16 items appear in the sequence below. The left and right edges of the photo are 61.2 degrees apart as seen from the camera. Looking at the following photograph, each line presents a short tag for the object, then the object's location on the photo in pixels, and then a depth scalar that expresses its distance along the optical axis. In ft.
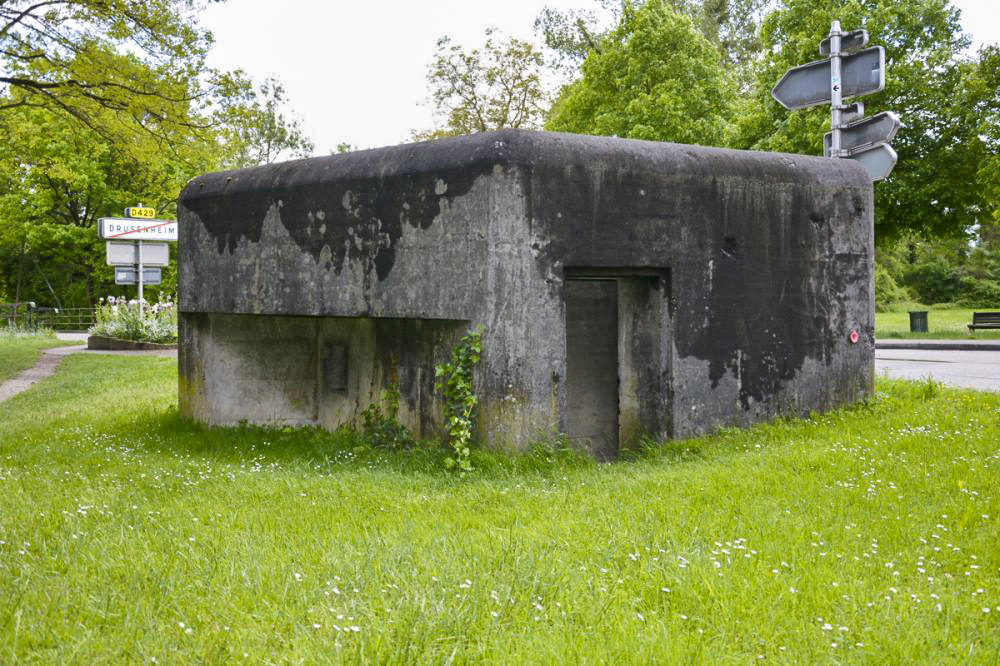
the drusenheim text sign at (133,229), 70.38
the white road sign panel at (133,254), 71.56
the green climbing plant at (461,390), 20.27
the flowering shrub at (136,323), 67.21
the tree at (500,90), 107.04
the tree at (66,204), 101.09
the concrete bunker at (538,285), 20.72
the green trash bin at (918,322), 73.77
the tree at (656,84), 77.46
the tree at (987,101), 61.31
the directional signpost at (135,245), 70.74
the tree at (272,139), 139.85
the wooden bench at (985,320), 68.18
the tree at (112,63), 45.75
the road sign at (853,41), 27.88
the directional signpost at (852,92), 27.12
